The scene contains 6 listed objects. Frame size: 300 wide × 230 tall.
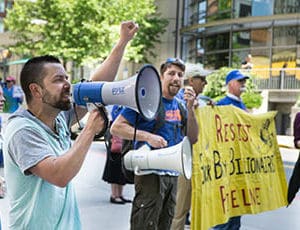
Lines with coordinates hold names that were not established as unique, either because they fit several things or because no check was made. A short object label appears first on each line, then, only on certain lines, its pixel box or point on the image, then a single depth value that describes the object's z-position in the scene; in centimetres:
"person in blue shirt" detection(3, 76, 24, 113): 1054
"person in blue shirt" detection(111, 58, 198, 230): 337
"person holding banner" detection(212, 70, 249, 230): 491
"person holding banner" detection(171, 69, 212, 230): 453
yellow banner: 423
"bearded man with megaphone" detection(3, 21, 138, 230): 194
